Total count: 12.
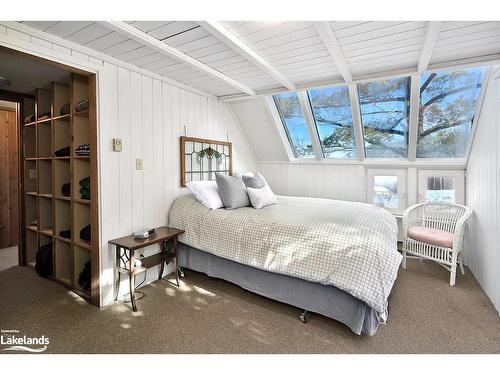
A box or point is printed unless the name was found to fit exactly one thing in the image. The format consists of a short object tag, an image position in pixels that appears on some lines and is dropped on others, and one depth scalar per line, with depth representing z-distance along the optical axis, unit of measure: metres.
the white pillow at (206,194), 2.98
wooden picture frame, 3.29
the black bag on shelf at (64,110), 2.80
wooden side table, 2.32
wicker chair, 2.78
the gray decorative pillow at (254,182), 3.38
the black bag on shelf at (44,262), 2.99
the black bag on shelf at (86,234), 2.60
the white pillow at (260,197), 3.09
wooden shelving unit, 2.45
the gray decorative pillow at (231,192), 3.00
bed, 1.89
